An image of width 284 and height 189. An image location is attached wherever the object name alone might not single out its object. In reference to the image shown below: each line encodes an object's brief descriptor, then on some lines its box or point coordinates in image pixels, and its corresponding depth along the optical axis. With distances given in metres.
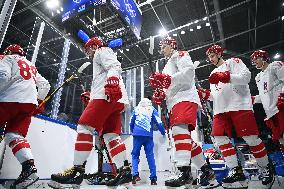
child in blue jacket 5.21
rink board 3.48
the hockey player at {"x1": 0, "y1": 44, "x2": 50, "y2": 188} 2.81
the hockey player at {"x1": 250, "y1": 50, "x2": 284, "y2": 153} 4.04
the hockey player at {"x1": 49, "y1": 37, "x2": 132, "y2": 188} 2.62
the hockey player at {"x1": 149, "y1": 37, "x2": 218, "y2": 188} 2.62
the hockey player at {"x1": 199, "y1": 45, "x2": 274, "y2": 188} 3.28
